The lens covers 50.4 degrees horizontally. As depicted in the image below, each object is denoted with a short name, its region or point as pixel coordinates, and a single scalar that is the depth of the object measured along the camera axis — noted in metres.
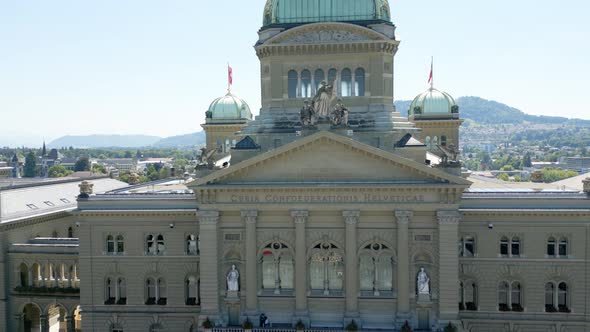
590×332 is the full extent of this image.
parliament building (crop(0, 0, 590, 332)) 49.91
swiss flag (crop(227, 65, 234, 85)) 86.31
